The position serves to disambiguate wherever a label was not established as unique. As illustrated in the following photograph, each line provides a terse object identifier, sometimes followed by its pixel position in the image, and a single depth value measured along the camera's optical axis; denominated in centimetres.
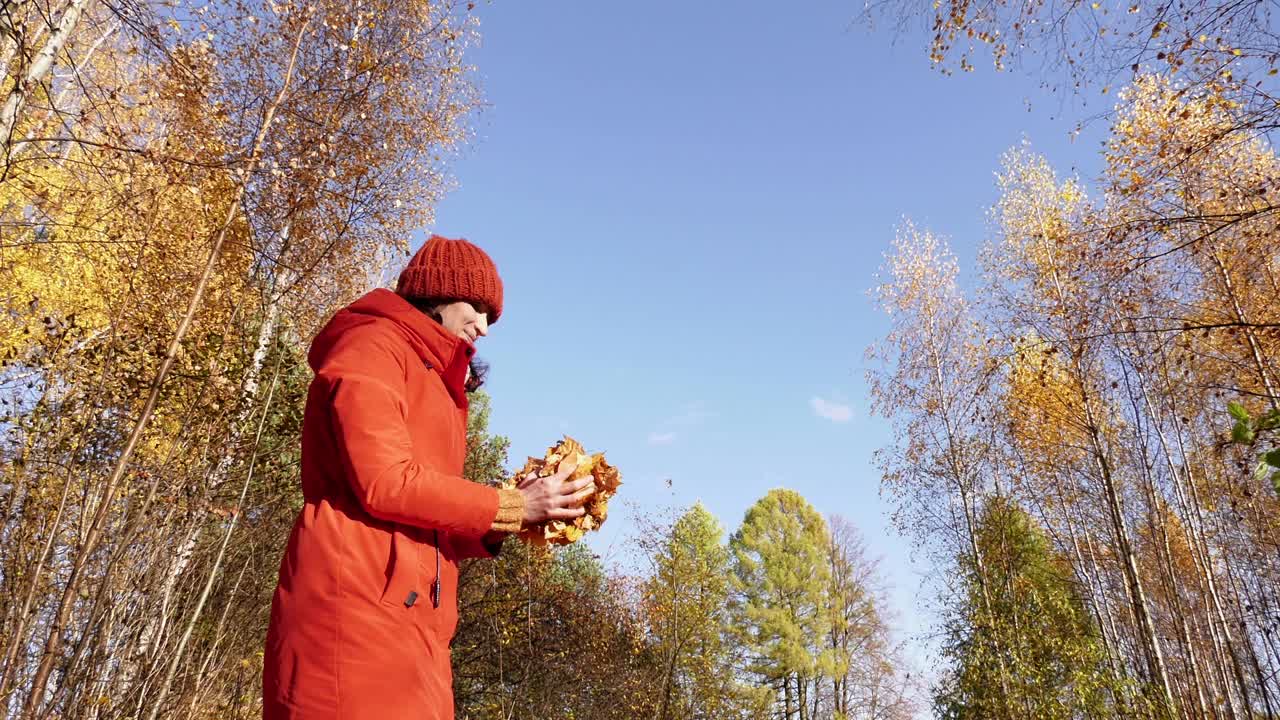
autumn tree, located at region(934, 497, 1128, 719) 1035
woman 140
